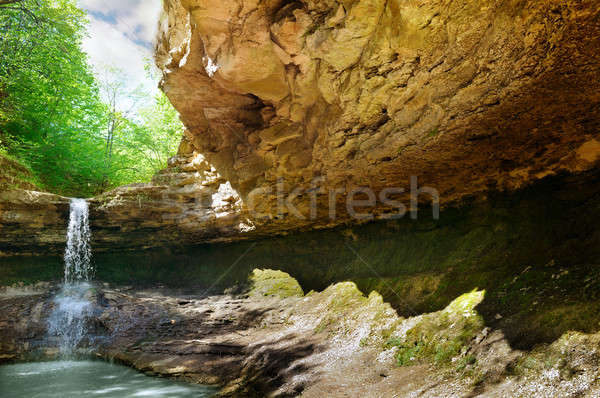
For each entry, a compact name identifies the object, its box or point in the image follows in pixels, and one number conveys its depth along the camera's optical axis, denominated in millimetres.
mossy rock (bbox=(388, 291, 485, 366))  4348
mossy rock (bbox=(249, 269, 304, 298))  9898
